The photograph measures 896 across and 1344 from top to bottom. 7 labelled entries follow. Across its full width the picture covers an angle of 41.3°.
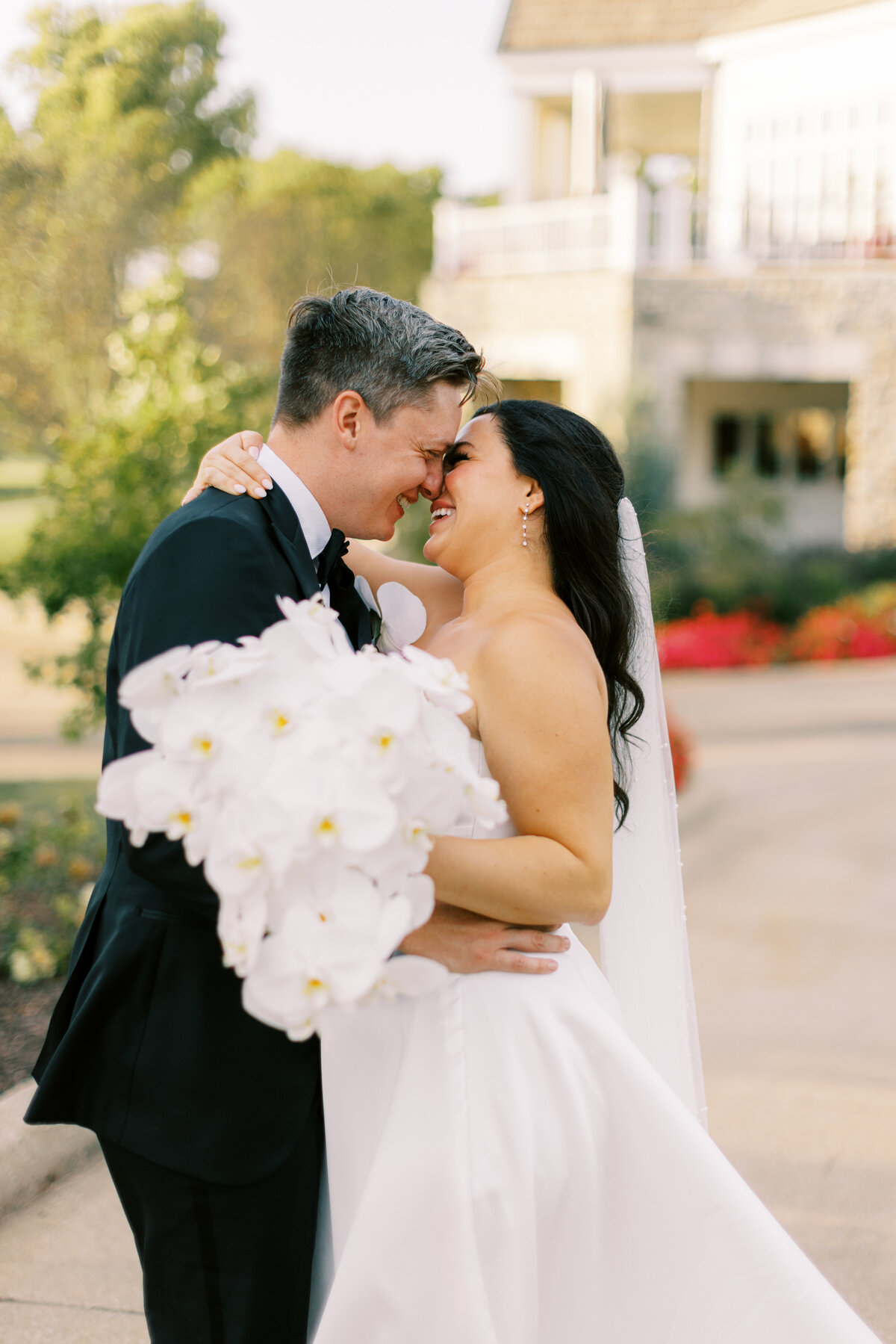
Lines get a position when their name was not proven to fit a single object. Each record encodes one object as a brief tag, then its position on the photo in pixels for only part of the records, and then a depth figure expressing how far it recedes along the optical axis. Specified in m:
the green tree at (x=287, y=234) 24.31
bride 1.85
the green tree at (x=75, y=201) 12.15
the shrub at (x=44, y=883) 4.20
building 16.22
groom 1.78
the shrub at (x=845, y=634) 12.88
